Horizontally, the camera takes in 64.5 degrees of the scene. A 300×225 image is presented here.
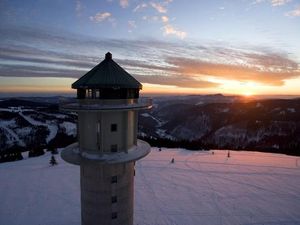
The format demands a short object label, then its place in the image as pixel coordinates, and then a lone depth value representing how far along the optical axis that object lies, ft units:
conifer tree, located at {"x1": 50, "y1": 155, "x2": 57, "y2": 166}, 135.44
